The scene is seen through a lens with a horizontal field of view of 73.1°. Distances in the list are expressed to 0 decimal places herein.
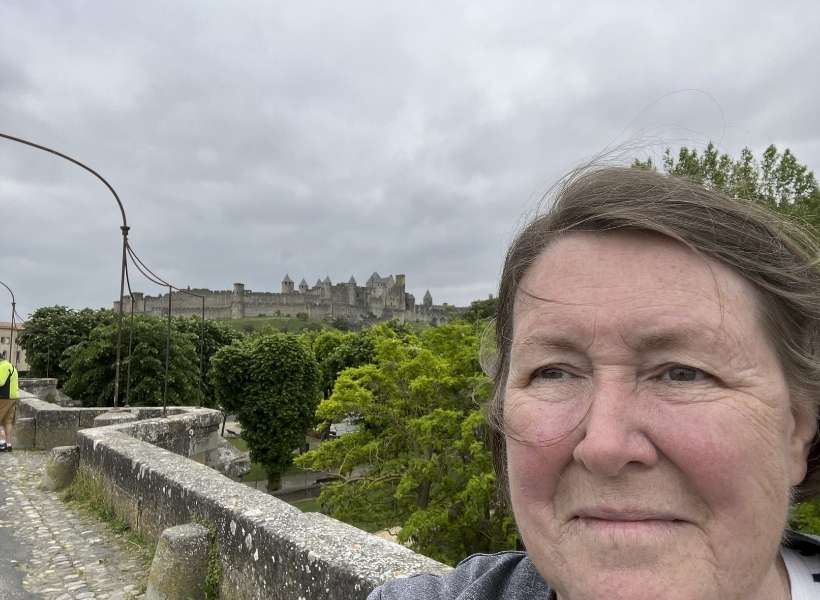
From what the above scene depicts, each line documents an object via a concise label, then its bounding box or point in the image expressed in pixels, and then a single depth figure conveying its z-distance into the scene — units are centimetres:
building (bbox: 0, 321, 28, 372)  5369
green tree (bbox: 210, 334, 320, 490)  2916
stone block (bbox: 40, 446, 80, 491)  764
